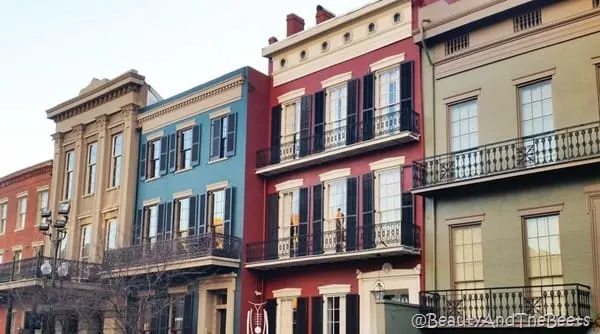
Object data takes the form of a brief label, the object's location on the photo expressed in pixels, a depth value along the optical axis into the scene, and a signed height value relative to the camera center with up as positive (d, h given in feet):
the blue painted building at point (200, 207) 84.23 +13.88
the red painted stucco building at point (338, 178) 72.08 +15.07
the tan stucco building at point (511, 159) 58.59 +13.82
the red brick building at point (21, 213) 119.96 +17.71
